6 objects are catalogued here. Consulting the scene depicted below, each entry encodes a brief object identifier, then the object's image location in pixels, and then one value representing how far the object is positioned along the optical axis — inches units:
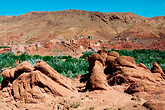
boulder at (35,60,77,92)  323.0
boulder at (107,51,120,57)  631.0
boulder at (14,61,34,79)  347.3
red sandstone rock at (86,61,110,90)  329.7
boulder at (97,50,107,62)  615.5
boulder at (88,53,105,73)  551.2
